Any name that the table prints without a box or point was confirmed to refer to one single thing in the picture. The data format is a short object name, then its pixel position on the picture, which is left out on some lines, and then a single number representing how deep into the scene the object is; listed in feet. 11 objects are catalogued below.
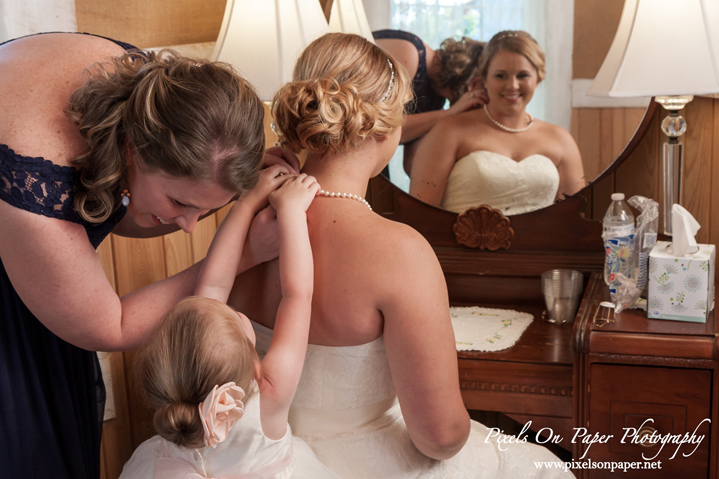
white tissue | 4.52
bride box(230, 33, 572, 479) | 3.09
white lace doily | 5.29
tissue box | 4.43
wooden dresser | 4.31
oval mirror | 5.49
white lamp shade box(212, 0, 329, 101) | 4.80
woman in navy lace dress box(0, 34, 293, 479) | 2.66
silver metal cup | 5.63
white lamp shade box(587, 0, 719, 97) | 4.32
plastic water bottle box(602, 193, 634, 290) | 4.89
